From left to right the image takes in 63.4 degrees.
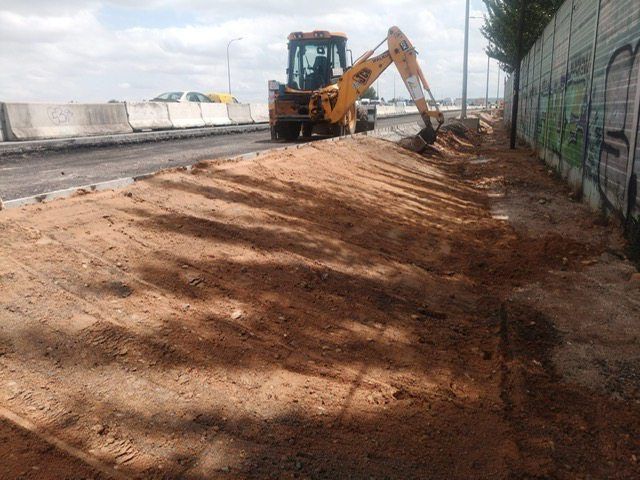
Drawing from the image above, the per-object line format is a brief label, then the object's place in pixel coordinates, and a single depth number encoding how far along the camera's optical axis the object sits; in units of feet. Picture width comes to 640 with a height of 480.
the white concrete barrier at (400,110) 197.06
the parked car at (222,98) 101.26
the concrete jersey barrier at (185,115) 73.17
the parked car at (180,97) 82.93
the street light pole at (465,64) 100.23
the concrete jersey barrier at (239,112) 92.17
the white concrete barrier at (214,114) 81.82
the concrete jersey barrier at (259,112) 99.81
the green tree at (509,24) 90.33
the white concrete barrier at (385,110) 169.78
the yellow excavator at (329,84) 49.52
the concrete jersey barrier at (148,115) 65.05
